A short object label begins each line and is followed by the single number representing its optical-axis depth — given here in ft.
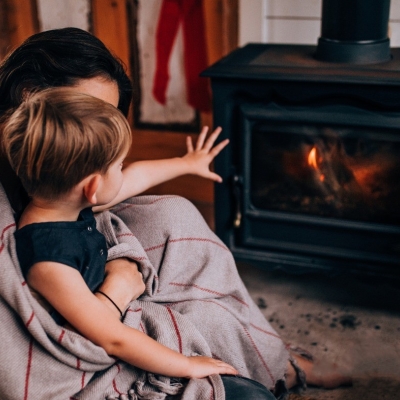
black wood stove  4.51
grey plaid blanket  2.78
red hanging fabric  6.52
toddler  2.69
